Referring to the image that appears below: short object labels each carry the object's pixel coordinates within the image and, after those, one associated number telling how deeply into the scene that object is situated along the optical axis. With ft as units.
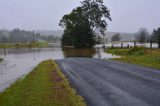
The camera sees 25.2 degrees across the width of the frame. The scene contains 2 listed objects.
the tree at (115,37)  572.92
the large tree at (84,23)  299.38
